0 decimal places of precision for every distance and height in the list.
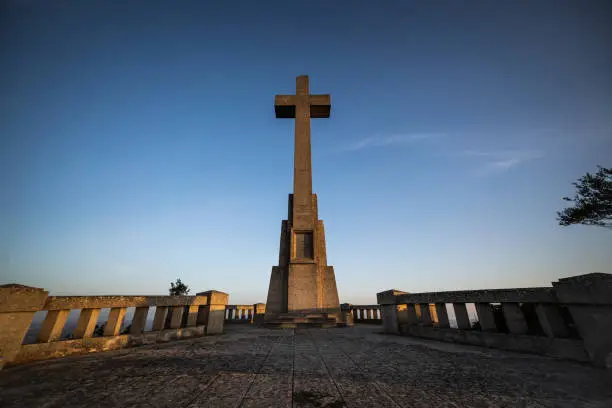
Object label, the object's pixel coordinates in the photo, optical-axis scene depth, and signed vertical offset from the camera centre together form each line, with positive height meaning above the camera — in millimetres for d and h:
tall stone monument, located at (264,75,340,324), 11477 +2737
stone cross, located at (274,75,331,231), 13585 +10249
